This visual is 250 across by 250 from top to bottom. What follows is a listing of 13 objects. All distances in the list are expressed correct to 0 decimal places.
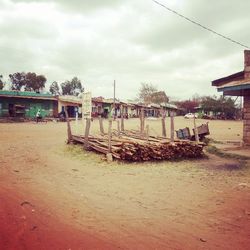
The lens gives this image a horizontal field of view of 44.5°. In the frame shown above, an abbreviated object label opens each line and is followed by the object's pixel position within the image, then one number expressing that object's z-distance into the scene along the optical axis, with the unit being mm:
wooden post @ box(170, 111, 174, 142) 10770
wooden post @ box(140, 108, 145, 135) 14148
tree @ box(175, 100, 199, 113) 88000
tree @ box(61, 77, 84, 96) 77250
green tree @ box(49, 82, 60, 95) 77438
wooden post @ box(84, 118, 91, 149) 12000
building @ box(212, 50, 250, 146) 13617
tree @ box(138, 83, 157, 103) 81562
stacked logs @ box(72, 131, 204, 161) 10039
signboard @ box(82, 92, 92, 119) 12812
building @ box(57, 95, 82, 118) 44009
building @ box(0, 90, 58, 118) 38531
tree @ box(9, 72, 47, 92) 61531
